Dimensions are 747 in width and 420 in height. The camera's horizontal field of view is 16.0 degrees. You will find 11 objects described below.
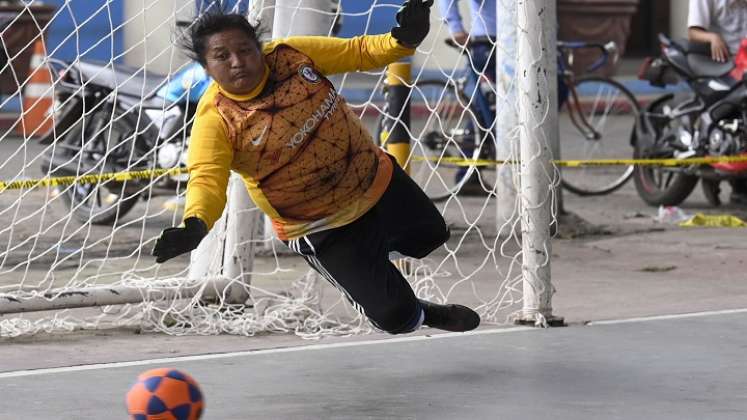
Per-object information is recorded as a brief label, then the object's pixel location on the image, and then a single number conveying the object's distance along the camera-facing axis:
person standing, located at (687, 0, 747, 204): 17.99
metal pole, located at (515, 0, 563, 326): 11.82
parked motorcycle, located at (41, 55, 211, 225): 16.40
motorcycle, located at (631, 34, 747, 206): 17.74
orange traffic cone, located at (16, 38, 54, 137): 25.72
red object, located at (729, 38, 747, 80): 17.57
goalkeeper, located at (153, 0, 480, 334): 9.33
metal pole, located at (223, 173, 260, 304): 12.60
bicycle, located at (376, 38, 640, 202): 18.60
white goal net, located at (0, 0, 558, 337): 11.91
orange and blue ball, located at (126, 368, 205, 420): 8.12
